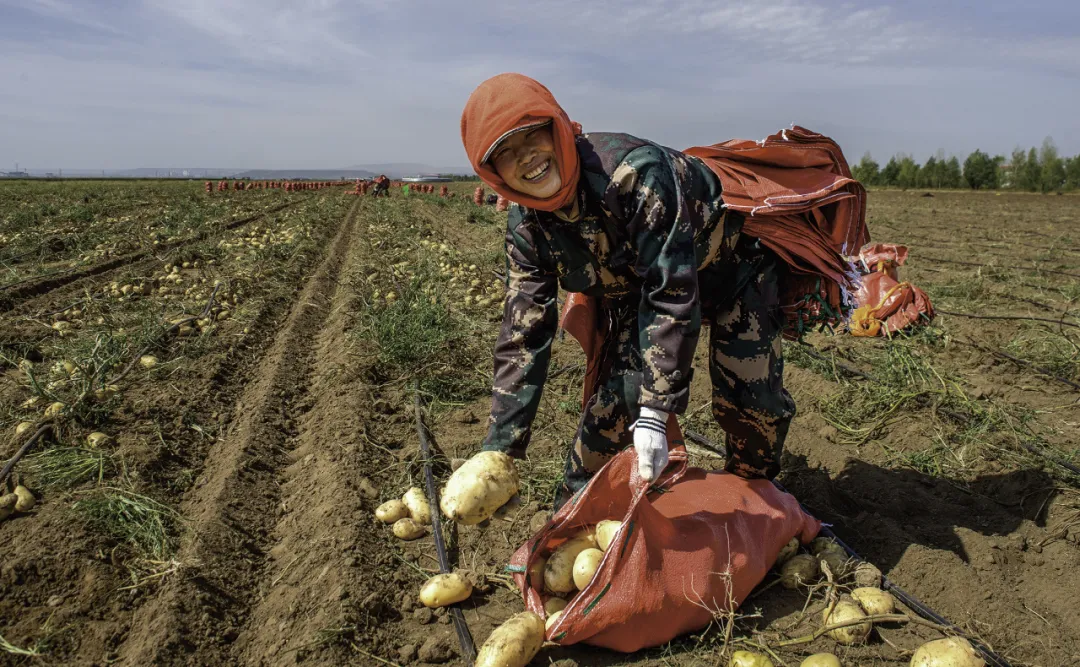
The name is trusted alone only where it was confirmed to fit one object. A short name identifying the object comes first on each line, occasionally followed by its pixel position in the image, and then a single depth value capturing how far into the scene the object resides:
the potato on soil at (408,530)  2.43
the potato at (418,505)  2.51
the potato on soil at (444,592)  2.02
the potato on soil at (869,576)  2.02
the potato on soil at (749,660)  1.65
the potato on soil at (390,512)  2.51
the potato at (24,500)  2.50
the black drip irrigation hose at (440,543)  1.87
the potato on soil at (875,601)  1.88
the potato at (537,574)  1.92
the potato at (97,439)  2.92
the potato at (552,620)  1.77
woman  1.68
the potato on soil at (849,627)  1.83
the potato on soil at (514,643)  1.67
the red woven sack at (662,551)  1.72
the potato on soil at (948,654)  1.60
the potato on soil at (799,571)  2.07
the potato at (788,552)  2.14
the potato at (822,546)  2.14
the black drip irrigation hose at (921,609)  1.73
